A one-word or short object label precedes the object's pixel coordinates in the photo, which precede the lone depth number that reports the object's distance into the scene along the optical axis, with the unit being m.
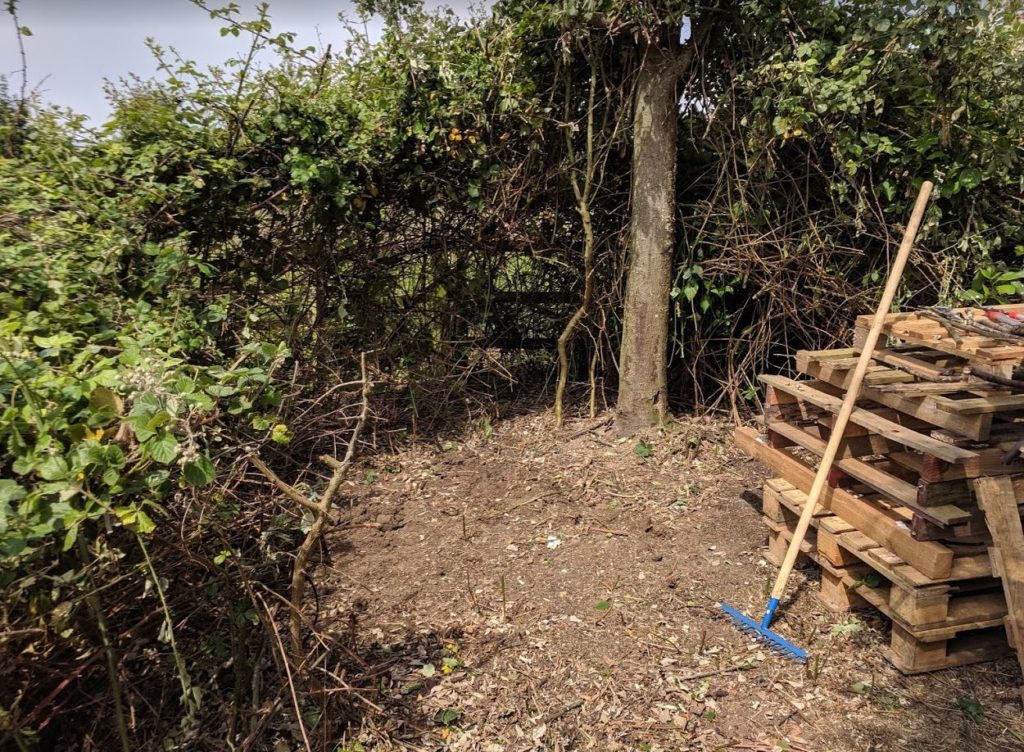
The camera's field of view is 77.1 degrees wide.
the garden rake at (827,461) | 2.87
